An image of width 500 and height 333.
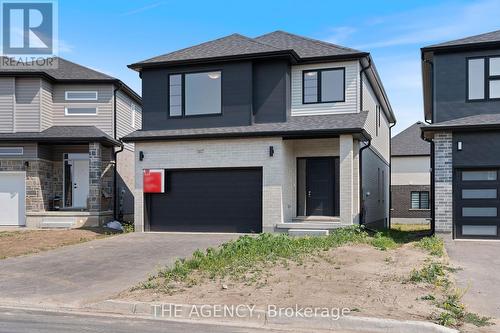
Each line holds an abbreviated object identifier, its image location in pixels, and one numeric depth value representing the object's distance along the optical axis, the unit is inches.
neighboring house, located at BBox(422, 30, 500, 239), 614.9
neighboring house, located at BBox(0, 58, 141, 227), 813.9
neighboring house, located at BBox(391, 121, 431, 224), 1256.8
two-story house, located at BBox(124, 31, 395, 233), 693.9
